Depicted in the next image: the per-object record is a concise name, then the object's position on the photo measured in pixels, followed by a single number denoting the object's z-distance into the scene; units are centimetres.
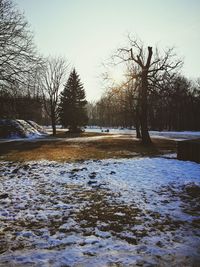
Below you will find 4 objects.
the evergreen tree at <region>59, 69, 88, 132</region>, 4566
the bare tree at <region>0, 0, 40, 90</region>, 1538
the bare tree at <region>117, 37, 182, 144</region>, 2038
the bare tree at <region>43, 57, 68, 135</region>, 3903
